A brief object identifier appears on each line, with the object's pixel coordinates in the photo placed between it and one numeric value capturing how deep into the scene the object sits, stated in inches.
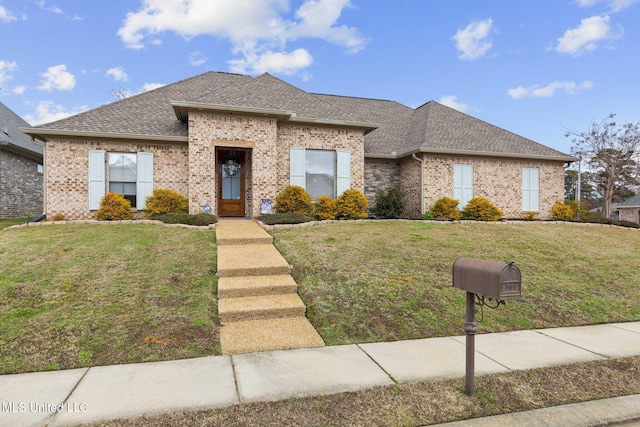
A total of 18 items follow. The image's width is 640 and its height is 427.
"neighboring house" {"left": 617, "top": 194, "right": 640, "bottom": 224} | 1332.4
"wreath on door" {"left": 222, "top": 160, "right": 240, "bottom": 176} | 542.0
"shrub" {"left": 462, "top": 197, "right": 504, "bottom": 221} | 567.5
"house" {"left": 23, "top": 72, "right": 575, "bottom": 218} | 470.9
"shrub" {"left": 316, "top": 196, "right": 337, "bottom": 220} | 499.5
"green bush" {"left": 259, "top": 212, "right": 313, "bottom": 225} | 421.0
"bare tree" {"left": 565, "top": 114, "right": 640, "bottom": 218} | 943.7
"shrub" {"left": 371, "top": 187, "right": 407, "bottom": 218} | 544.4
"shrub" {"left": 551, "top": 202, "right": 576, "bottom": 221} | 619.2
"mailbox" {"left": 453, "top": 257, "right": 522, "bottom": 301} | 116.9
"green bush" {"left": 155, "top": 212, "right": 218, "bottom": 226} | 410.6
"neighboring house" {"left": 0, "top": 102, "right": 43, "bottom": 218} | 620.7
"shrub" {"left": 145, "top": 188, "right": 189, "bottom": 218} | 466.0
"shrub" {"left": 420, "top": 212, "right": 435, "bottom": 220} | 548.4
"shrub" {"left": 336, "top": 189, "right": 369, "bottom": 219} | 503.2
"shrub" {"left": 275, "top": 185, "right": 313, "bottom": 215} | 486.0
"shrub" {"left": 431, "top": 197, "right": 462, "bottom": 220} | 554.9
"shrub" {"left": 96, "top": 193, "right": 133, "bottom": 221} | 456.8
